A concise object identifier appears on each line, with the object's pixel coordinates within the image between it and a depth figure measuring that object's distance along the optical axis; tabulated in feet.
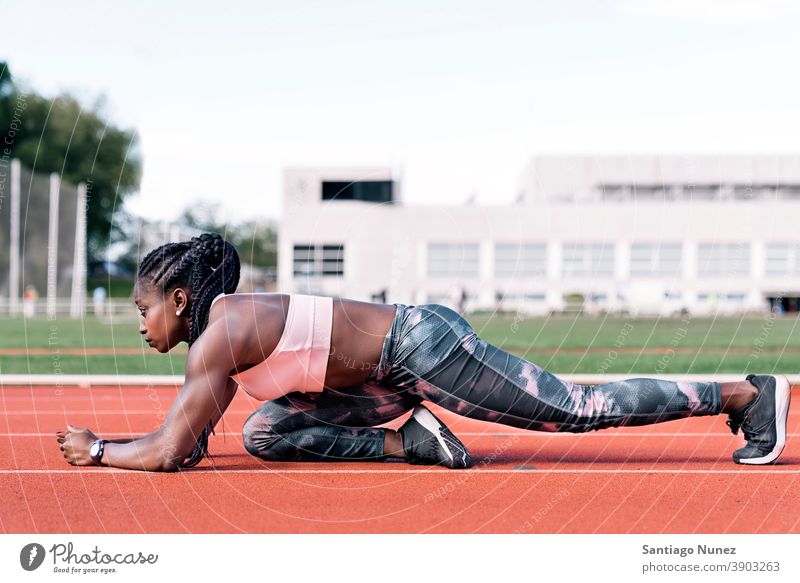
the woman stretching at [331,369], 14.46
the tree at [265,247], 215.55
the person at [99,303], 149.28
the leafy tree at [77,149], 160.97
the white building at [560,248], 191.62
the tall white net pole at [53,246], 133.69
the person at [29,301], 127.28
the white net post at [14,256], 130.10
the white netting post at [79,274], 134.10
